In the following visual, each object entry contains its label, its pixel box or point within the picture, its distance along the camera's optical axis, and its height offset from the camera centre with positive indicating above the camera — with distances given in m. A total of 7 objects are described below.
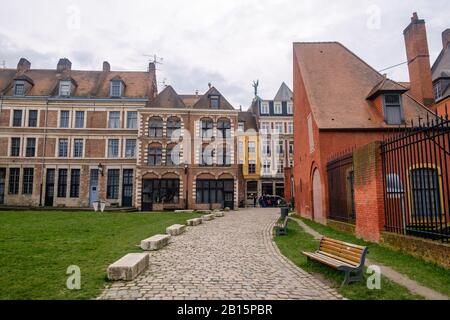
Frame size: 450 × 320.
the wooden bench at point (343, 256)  5.41 -1.22
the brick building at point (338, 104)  15.65 +4.87
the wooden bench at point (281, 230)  12.18 -1.37
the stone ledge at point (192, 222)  15.40 -1.35
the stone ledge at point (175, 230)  12.00 -1.37
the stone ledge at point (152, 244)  8.79 -1.36
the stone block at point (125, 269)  5.52 -1.31
